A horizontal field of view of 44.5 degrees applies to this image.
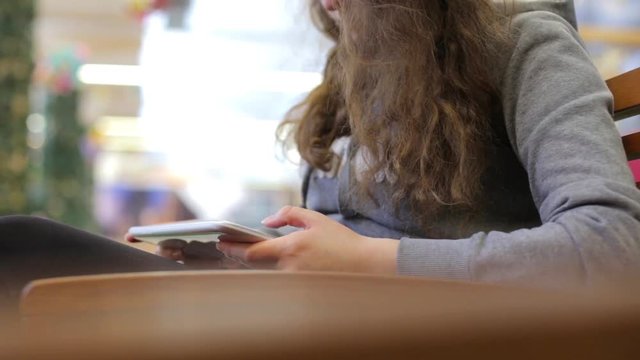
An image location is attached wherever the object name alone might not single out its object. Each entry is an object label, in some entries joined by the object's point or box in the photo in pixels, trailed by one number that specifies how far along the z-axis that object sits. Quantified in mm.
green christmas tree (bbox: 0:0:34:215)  2584
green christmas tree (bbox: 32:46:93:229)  3664
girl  671
